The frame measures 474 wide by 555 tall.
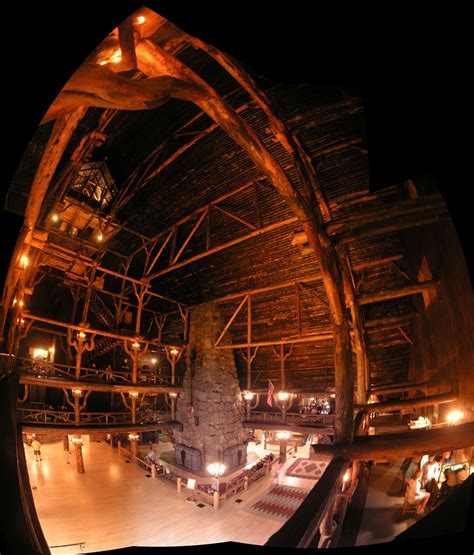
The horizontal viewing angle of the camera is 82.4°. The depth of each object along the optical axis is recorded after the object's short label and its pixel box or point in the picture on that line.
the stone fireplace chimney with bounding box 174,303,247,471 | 12.45
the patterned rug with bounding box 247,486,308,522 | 10.12
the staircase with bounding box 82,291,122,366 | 13.37
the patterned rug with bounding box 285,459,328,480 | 14.22
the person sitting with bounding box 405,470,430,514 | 4.84
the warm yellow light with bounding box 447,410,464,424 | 4.50
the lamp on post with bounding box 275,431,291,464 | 16.45
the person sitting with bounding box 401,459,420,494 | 6.78
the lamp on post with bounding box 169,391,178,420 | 13.59
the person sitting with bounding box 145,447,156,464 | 14.19
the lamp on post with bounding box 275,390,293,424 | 11.95
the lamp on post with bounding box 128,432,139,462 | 14.95
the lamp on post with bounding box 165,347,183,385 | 13.06
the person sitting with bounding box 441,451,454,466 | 4.96
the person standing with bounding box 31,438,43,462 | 13.51
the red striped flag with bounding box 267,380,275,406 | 11.33
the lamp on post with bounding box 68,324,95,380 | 9.54
